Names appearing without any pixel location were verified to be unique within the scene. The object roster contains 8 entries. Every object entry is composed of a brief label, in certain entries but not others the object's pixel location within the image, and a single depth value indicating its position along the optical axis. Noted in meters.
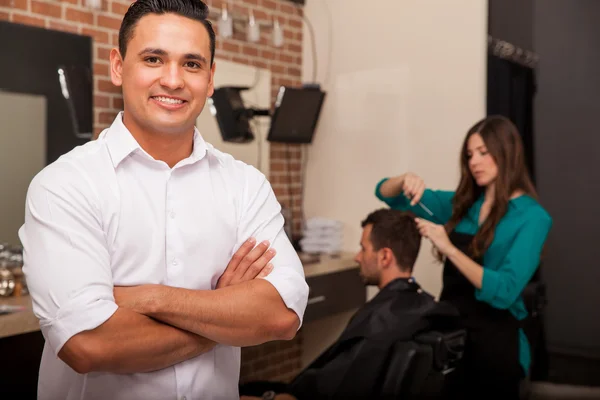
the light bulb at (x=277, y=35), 3.87
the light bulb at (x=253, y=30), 3.71
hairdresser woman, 2.59
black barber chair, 2.19
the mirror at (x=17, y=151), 2.65
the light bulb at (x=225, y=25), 3.54
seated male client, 2.35
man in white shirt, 1.24
